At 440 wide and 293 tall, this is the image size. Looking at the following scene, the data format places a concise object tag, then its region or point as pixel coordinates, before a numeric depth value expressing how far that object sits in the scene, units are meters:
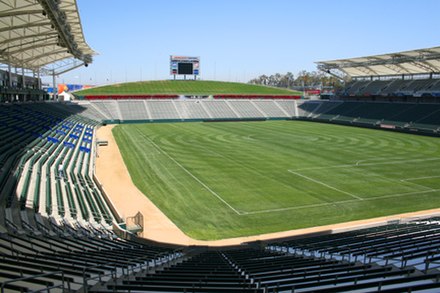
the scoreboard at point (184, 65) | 95.31
